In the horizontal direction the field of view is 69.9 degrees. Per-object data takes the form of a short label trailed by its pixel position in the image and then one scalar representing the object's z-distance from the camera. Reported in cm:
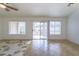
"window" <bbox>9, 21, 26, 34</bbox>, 456
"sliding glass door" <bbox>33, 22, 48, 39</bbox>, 461
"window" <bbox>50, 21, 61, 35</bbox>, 466
